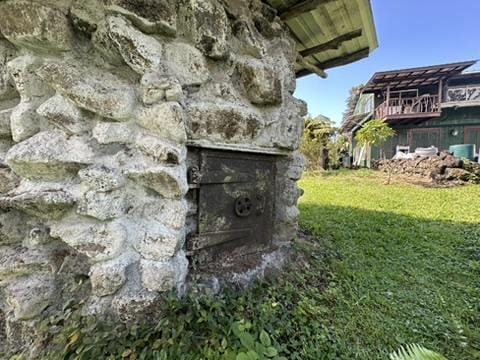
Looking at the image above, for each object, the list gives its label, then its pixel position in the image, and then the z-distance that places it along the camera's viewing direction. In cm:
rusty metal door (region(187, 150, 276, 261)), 156
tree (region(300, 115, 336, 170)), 1009
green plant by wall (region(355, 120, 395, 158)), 884
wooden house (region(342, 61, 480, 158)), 1148
